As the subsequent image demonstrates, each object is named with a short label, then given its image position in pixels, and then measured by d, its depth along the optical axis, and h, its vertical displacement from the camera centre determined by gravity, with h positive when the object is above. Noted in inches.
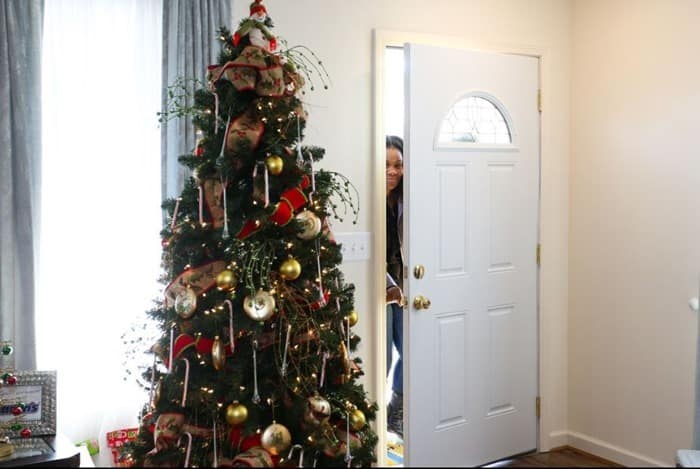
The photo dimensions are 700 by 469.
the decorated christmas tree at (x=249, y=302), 93.7 -10.9
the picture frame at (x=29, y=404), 103.3 -25.9
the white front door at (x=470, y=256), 140.4 -7.9
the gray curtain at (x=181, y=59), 117.3 +24.6
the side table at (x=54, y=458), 97.2 -31.4
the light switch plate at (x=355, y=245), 135.6 -5.2
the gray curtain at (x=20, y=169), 106.0 +6.9
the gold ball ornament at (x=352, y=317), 104.4 -14.1
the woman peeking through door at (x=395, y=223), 158.4 -1.5
